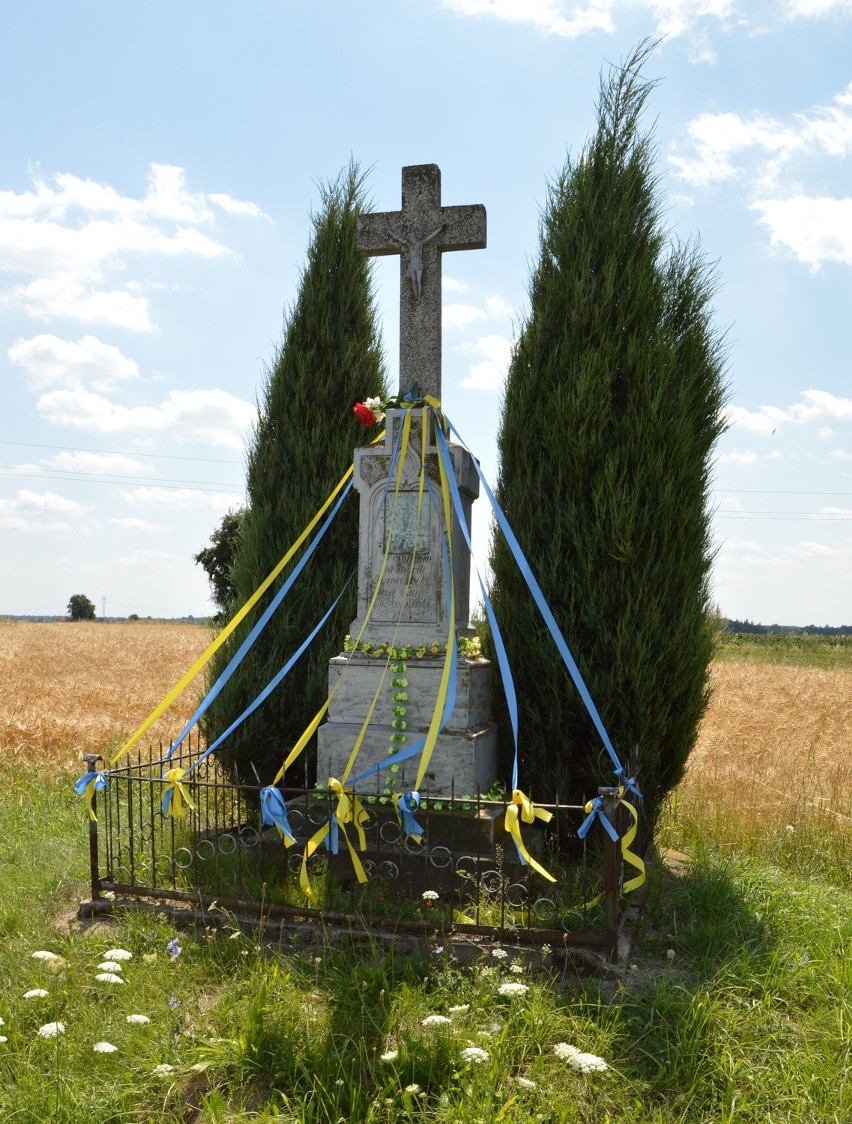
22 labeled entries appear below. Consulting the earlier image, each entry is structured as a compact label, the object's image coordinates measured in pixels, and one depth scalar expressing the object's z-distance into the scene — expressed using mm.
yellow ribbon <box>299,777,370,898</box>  4418
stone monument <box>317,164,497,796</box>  5785
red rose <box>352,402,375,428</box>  6371
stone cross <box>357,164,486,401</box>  6359
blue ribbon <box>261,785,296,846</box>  4500
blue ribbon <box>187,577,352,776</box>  5389
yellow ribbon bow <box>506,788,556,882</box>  4148
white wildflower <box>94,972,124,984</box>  3751
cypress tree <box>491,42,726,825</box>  5988
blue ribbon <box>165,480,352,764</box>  5379
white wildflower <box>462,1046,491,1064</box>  3125
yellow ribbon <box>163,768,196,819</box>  4902
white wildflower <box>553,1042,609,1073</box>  3107
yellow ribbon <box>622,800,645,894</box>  4375
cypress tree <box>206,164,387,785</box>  7293
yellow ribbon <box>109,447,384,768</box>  5137
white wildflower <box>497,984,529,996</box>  3670
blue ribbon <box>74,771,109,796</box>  5141
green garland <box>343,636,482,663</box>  5848
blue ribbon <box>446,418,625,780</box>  4922
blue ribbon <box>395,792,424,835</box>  4383
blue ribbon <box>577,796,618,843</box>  4178
